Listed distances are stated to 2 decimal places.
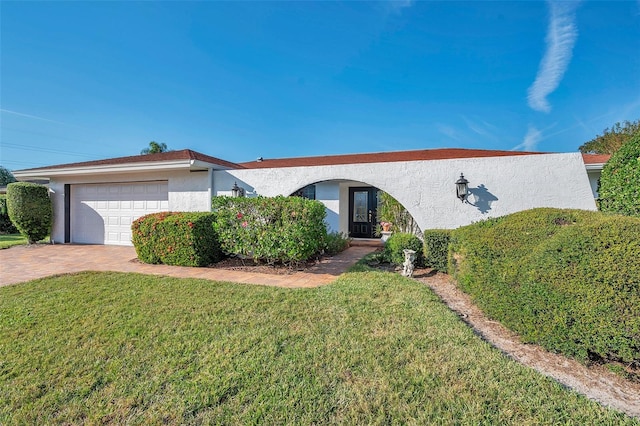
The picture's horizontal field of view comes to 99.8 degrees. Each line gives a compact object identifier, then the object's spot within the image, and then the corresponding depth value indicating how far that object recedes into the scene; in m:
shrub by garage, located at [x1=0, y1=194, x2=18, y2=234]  15.12
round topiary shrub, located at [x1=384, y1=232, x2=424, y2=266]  7.16
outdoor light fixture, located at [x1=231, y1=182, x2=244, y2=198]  8.88
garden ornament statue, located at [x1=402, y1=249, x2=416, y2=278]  6.34
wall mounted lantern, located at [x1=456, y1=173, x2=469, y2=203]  7.04
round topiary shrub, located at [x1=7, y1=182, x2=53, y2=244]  10.62
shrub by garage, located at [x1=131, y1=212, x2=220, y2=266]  7.07
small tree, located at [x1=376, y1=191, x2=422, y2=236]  8.58
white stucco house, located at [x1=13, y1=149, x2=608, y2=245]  6.78
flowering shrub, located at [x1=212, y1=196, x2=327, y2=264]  6.41
